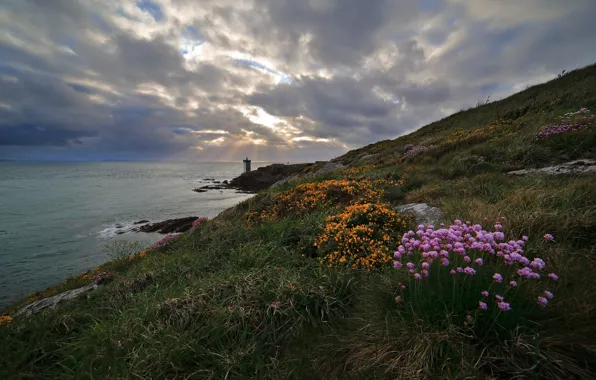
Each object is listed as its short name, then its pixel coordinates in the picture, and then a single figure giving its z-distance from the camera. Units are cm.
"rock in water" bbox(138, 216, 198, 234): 2617
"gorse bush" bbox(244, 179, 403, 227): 804
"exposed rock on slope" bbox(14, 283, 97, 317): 678
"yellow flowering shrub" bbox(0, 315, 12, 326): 426
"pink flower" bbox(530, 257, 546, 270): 225
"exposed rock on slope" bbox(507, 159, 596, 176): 633
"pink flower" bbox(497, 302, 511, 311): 205
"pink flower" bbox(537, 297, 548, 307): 203
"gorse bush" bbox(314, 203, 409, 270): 461
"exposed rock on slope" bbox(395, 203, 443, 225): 562
